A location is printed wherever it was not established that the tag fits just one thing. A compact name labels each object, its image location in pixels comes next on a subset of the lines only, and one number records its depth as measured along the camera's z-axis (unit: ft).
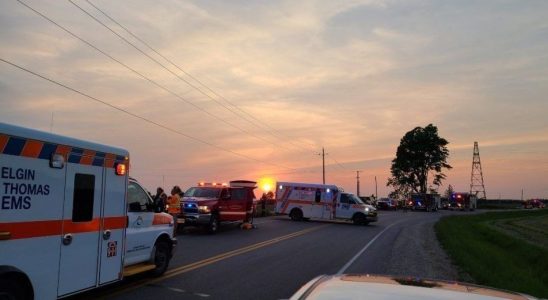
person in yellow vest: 70.54
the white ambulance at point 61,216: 22.27
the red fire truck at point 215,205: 76.13
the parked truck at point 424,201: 280.31
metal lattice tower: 422.82
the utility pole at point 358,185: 417.69
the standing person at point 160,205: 37.51
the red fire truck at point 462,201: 321.11
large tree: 367.66
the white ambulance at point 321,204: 119.34
